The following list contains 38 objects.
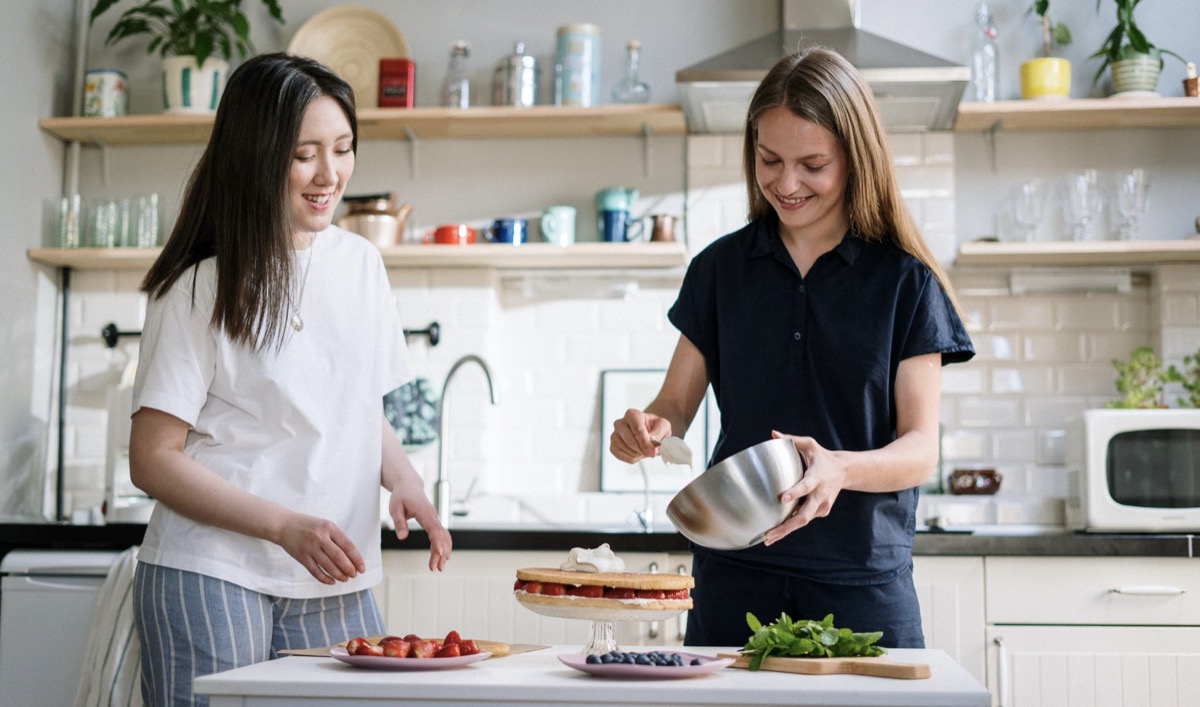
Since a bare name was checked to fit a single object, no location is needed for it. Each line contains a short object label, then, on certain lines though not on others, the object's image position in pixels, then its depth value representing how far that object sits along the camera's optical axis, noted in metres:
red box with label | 3.87
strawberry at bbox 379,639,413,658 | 1.36
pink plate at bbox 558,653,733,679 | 1.28
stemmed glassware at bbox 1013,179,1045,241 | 3.70
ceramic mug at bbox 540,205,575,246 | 3.79
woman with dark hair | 1.60
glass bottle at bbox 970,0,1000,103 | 3.72
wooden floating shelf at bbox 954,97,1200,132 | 3.56
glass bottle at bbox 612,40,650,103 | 3.85
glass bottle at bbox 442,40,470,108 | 3.88
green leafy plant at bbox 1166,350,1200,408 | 3.37
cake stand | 1.49
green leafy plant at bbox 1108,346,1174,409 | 3.37
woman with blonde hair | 1.67
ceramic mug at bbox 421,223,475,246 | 3.78
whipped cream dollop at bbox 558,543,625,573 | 1.57
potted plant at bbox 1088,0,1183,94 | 3.61
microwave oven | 3.18
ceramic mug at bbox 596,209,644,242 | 3.77
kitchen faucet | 3.46
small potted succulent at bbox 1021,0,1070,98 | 3.65
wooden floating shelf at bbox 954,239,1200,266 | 3.52
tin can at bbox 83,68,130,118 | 3.97
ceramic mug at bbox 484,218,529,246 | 3.78
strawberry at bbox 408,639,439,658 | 1.37
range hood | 3.29
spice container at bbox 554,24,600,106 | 3.81
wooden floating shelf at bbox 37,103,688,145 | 3.74
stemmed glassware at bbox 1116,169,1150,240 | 3.62
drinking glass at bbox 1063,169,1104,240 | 3.65
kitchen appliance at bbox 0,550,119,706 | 3.10
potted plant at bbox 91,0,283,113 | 3.92
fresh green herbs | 1.40
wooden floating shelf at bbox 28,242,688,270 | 3.69
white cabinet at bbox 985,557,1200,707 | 2.92
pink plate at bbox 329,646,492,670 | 1.33
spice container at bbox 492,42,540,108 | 3.84
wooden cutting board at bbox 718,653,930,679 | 1.29
